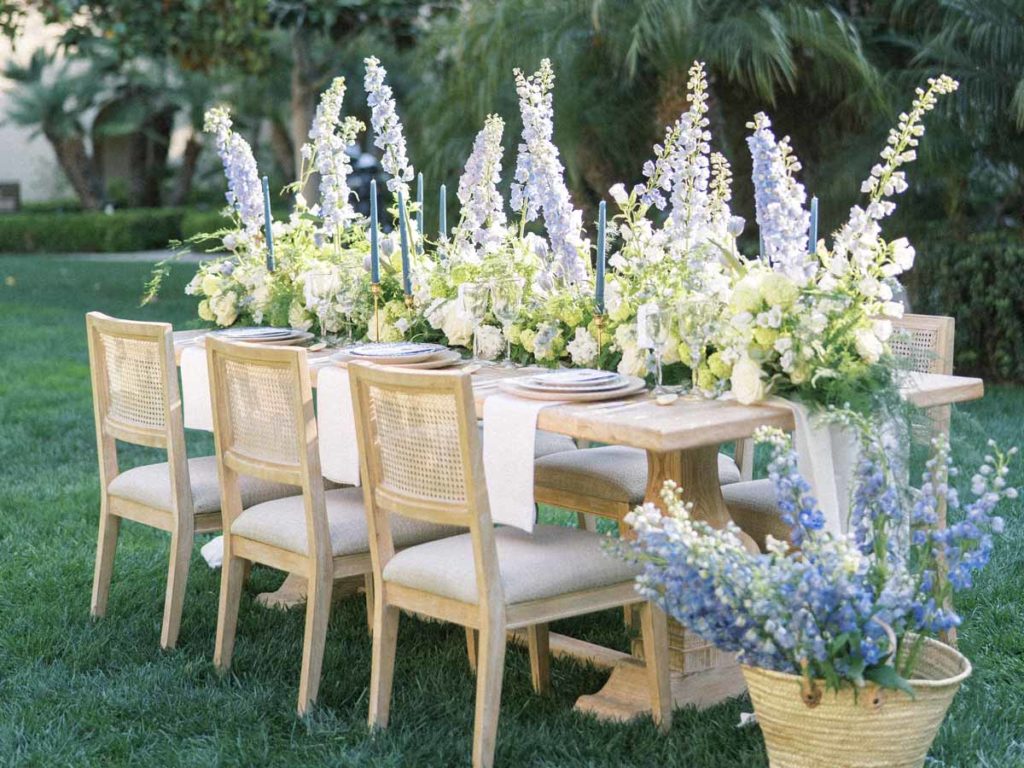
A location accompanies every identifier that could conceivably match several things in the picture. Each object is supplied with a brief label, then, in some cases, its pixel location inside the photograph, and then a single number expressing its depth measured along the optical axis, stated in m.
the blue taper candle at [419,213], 4.69
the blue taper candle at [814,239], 3.88
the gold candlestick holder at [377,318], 4.58
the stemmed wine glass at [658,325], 3.57
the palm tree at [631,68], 9.07
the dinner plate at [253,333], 4.73
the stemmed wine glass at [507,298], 4.14
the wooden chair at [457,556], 3.35
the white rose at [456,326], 4.31
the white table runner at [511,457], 3.48
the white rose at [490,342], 4.27
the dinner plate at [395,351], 4.18
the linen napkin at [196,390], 4.54
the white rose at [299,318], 4.88
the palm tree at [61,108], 28.28
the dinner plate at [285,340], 4.72
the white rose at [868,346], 3.42
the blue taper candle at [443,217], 4.63
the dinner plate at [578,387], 3.62
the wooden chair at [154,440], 4.32
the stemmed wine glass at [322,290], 4.68
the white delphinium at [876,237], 3.48
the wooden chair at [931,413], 4.12
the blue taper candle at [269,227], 4.90
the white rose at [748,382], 3.43
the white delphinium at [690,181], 3.92
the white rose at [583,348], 4.00
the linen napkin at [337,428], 3.96
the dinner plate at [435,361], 4.19
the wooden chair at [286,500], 3.82
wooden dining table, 3.29
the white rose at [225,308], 5.06
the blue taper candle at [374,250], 4.44
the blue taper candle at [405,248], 4.53
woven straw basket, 2.96
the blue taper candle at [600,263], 3.89
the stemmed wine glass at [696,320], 3.52
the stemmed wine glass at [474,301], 4.19
